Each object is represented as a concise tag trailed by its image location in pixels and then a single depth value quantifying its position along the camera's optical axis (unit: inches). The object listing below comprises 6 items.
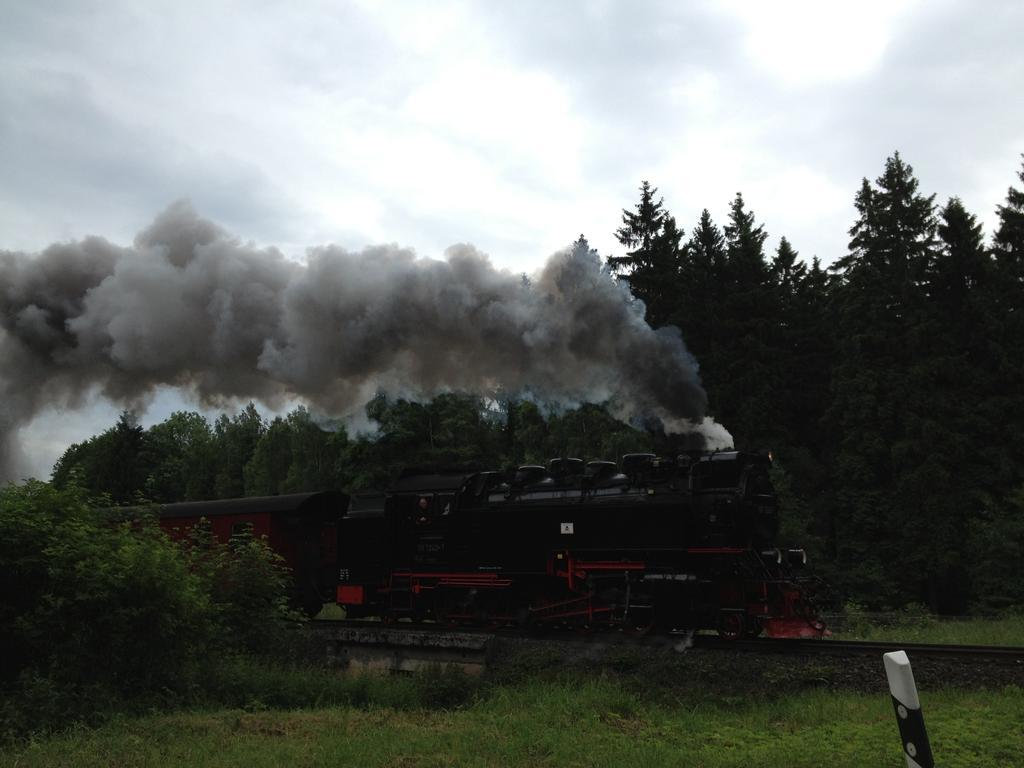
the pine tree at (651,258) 1610.5
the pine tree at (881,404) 1246.9
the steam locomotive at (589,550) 517.3
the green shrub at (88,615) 392.8
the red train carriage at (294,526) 731.4
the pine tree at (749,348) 1427.2
